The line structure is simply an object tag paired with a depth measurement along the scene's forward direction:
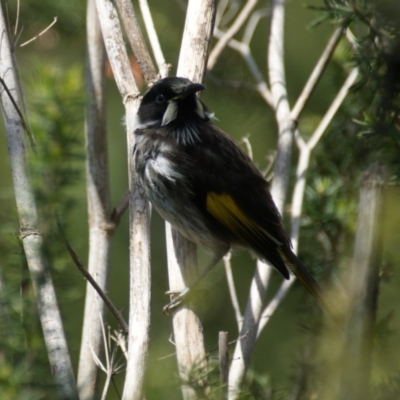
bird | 6.94
